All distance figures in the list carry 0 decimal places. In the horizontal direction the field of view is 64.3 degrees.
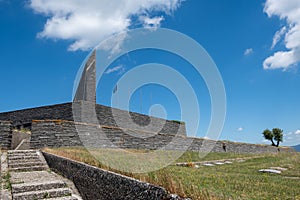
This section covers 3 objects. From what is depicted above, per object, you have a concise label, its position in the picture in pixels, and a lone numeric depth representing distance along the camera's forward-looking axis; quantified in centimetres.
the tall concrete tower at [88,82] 2130
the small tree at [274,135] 3941
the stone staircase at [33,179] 591
